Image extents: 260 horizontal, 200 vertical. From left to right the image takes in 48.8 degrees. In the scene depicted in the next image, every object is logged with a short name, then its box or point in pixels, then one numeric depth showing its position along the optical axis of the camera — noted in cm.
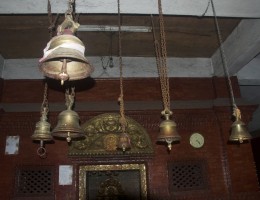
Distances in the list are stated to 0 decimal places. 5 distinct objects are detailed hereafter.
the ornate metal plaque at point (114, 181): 711
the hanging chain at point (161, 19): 451
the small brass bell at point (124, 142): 441
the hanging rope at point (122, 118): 431
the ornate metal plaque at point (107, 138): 717
